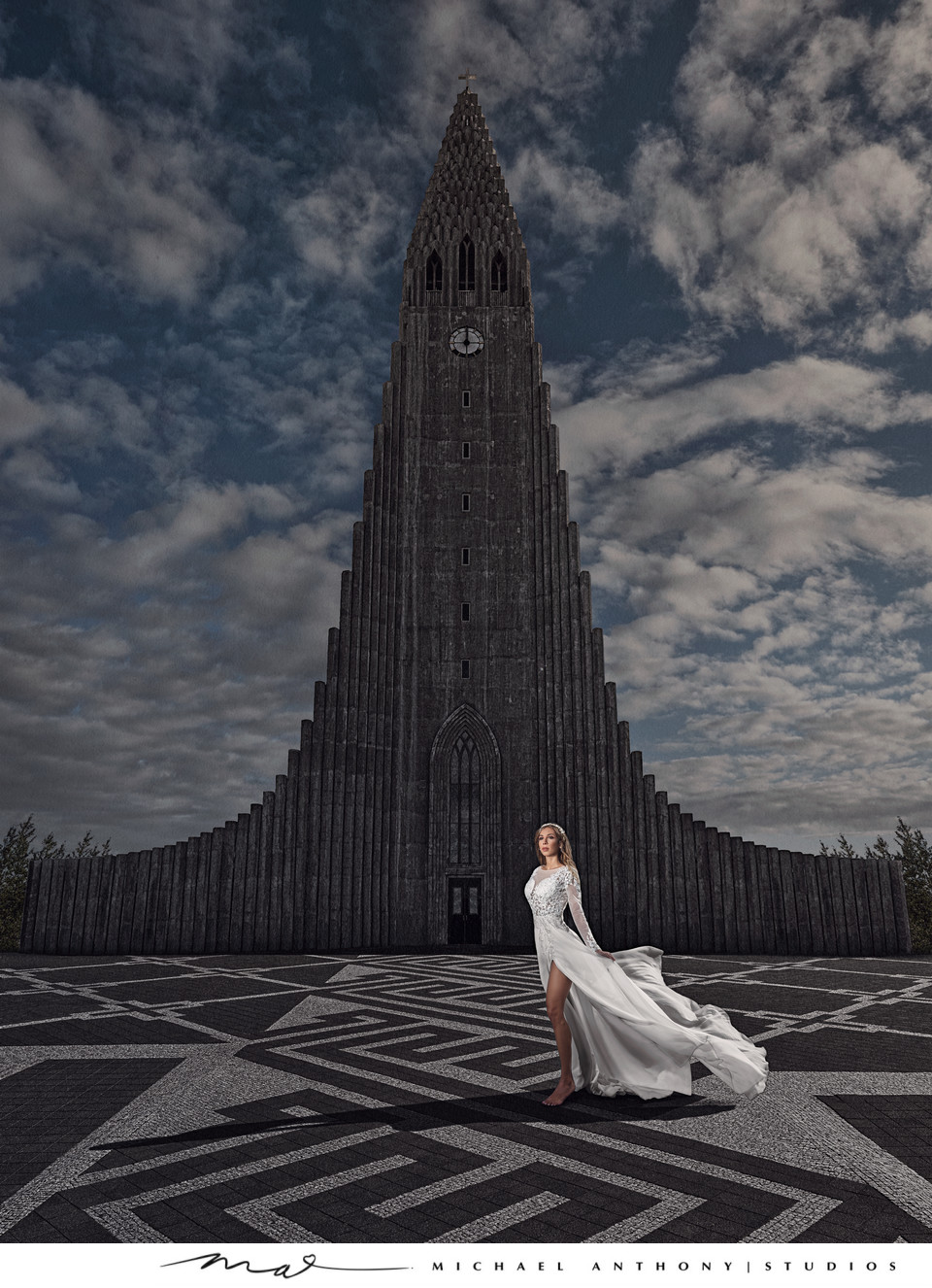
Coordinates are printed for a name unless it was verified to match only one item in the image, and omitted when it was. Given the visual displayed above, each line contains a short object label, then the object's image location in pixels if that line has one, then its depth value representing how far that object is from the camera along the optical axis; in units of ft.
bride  23.59
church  89.40
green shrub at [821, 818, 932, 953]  153.38
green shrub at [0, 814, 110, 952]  154.61
